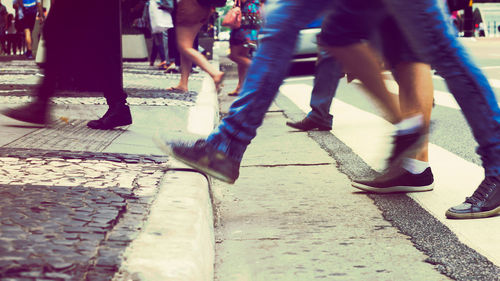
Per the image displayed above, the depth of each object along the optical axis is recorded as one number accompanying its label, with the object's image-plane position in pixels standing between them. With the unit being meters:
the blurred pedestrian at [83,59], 4.19
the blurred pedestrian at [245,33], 8.04
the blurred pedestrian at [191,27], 5.45
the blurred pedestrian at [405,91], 3.20
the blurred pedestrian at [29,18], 15.70
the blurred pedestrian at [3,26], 17.67
